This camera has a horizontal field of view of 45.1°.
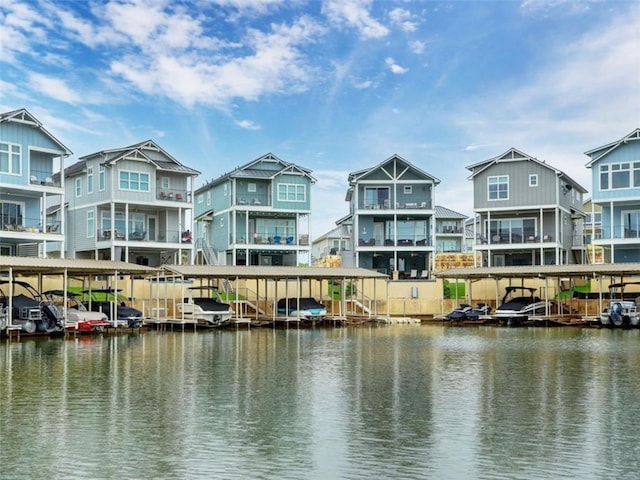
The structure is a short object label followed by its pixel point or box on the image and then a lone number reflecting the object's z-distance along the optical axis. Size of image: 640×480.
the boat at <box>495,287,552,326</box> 48.69
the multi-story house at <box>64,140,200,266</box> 54.09
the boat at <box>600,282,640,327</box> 45.12
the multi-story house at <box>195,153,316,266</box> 61.81
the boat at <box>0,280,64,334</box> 35.42
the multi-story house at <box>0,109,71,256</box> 46.19
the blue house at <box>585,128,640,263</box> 55.19
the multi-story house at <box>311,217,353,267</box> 89.31
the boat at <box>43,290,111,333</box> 38.00
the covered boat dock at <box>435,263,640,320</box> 45.81
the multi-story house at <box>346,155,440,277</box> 64.31
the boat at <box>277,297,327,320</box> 48.12
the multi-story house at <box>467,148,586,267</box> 59.88
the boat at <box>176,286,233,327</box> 44.53
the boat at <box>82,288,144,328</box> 40.20
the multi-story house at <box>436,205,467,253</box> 87.44
